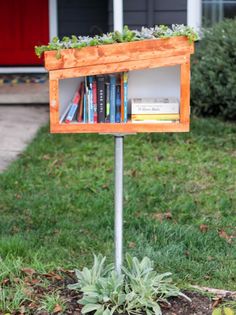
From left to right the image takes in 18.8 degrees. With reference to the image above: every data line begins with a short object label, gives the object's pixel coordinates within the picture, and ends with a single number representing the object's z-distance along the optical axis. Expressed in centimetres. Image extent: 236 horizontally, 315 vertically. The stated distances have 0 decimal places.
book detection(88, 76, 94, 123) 380
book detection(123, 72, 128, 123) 377
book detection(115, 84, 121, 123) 379
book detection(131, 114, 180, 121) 377
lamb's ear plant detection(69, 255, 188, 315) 372
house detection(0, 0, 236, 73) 1011
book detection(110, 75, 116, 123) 378
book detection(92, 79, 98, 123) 380
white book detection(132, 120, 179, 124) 374
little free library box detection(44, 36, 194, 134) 369
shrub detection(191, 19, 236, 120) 840
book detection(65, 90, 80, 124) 382
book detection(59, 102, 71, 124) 383
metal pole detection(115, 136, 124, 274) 389
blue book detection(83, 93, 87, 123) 383
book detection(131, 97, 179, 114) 377
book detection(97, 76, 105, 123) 378
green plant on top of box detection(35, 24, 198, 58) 371
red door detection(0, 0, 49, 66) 1164
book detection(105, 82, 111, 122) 378
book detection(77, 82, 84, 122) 384
